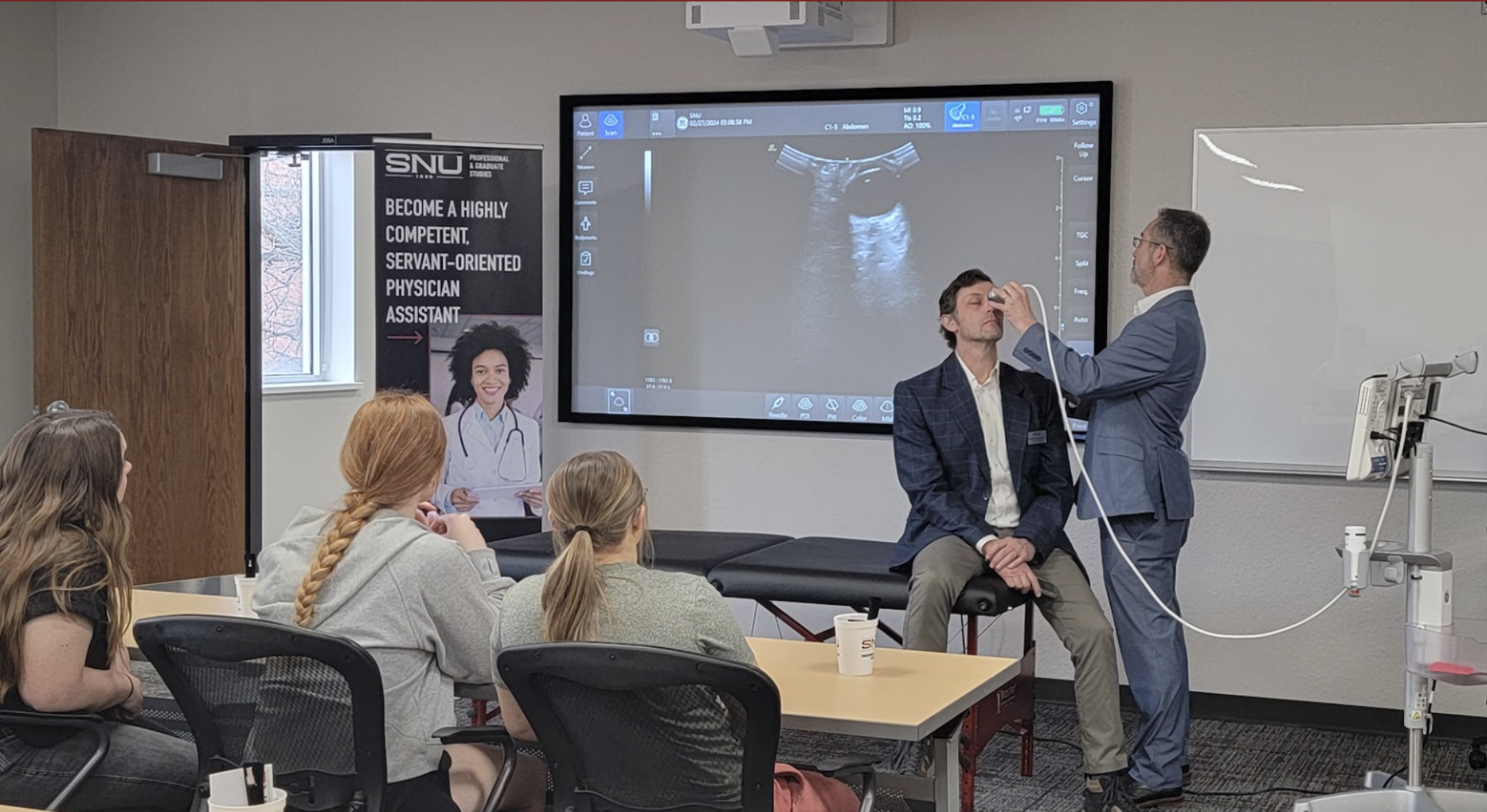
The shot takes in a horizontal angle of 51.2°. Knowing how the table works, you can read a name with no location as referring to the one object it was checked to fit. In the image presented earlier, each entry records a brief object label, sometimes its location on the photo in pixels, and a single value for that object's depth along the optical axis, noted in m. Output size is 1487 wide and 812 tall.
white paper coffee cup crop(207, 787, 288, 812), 1.45
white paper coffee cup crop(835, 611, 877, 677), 2.78
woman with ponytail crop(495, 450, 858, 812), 2.27
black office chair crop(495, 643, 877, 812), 2.12
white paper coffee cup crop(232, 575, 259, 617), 3.14
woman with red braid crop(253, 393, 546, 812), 2.58
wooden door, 5.94
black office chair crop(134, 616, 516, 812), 2.34
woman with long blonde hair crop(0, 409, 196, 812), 2.53
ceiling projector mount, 5.06
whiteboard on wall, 4.80
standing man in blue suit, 4.15
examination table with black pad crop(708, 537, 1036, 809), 4.20
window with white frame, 7.59
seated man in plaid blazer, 4.27
